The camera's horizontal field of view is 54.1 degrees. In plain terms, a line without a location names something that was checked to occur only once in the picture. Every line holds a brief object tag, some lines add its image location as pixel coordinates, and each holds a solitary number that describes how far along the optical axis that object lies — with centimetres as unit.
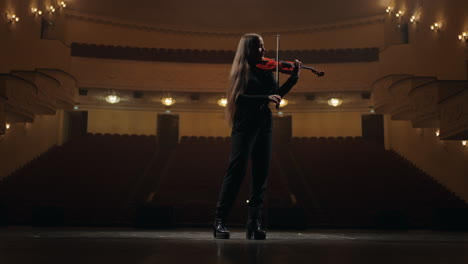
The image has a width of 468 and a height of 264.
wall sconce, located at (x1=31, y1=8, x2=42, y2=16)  1224
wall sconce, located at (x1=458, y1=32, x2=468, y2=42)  906
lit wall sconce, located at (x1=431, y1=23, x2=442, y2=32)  1044
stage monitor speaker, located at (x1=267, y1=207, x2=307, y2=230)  696
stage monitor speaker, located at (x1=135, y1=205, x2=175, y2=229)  713
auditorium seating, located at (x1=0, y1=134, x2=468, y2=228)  835
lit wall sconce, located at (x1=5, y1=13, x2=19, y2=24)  1070
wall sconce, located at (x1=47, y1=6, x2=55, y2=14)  1345
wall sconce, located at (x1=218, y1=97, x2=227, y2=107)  1459
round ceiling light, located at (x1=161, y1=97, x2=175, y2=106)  1484
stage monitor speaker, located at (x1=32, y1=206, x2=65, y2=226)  751
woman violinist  246
